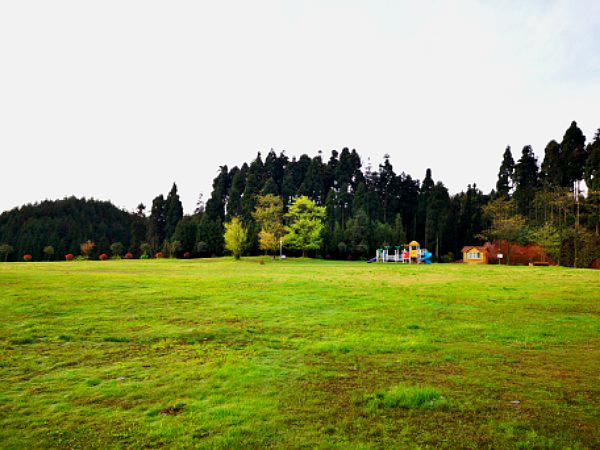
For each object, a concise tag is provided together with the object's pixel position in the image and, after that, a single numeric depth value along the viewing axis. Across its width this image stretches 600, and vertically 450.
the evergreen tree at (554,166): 68.88
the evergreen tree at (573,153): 67.31
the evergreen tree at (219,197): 87.82
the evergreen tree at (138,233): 87.31
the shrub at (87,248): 79.88
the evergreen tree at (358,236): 70.44
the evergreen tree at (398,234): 73.94
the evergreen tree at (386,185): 95.50
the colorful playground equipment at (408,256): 56.03
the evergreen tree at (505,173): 82.75
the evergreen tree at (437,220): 75.00
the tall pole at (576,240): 47.16
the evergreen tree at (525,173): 79.96
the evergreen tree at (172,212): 83.12
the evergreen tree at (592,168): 54.22
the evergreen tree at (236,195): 83.12
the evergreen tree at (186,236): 72.31
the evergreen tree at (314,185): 91.81
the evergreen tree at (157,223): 84.56
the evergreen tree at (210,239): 72.00
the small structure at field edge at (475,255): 65.31
